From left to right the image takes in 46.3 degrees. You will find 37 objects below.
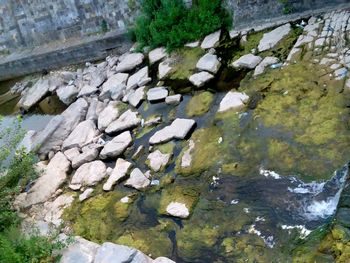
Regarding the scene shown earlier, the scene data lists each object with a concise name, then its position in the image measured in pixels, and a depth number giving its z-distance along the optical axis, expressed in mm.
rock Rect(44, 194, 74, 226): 6598
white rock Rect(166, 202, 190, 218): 5656
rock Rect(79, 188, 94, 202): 6770
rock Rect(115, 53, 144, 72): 9672
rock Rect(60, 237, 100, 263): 4988
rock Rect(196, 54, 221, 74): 8172
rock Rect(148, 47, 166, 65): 9375
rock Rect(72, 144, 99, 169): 7488
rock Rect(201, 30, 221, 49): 8805
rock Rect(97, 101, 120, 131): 8219
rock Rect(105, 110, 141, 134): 7934
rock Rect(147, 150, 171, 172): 6652
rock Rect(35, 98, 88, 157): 8203
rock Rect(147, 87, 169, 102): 8242
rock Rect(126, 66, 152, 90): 8898
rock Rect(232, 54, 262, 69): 7766
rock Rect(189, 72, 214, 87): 8010
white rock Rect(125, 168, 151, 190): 6461
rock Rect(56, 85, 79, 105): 9812
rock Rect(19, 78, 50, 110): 10414
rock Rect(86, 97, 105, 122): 8652
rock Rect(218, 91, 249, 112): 6977
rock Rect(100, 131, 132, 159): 7340
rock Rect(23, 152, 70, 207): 7098
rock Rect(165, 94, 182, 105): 7938
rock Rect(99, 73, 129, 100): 9074
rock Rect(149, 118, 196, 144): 7036
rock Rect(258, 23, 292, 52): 7953
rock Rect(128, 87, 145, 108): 8435
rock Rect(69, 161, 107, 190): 6984
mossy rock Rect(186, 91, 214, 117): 7441
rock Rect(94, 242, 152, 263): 4773
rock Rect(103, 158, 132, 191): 6718
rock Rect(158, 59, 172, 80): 8836
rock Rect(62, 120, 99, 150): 7992
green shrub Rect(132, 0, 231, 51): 9055
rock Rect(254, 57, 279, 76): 7477
